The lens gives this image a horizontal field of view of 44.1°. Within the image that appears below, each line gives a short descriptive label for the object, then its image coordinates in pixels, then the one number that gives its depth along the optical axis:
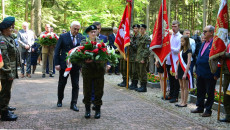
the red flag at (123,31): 11.40
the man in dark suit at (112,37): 14.87
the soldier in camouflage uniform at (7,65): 6.08
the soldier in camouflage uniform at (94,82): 6.64
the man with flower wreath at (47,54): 14.01
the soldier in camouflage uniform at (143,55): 10.40
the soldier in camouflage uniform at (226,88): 6.51
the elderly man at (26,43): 13.24
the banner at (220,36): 6.46
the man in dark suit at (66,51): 7.48
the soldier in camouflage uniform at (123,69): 11.84
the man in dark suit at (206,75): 7.00
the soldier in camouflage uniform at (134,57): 11.09
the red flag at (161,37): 8.79
